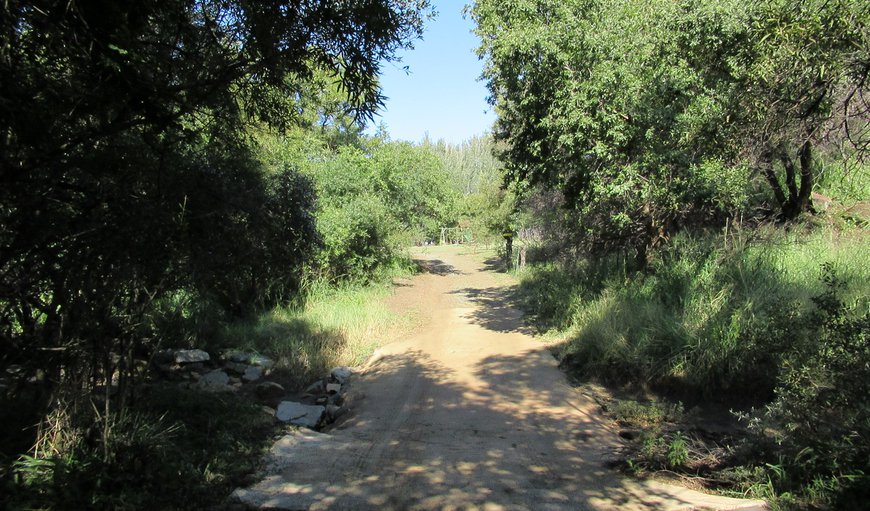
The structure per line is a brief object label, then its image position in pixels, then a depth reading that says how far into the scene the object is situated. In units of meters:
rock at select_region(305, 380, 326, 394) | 9.23
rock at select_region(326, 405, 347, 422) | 7.83
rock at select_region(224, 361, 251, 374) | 9.89
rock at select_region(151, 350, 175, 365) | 9.52
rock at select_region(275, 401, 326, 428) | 7.50
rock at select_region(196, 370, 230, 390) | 8.20
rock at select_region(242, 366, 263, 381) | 9.59
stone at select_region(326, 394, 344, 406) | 8.44
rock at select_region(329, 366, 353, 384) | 9.48
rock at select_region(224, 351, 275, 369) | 10.19
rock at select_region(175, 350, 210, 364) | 9.63
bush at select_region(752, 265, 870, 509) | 3.89
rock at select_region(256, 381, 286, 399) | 8.66
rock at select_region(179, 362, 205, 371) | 9.56
